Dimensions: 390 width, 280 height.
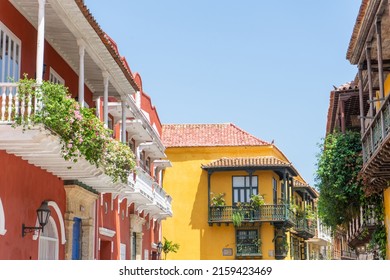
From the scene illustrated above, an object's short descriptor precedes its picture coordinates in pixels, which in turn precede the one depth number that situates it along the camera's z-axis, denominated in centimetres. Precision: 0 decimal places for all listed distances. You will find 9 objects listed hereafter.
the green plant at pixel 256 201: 3981
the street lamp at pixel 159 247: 3300
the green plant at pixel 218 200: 4038
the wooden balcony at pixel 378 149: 1532
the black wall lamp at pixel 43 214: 1493
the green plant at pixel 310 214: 4729
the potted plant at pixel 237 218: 3934
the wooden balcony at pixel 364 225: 2188
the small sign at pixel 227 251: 3971
